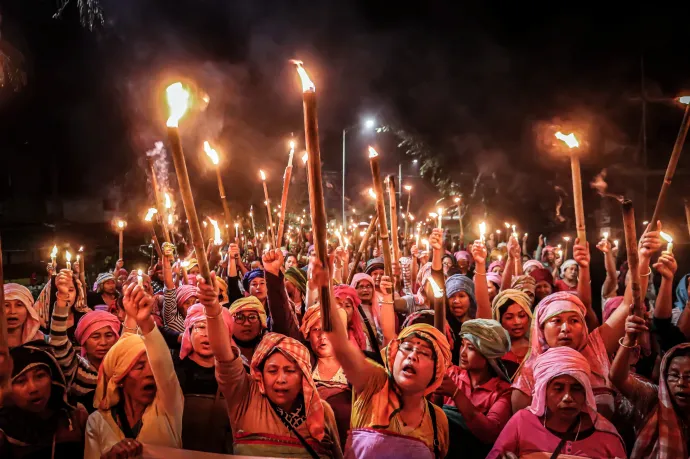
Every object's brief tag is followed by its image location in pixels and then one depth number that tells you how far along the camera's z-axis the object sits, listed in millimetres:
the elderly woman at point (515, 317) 4652
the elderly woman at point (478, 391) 3355
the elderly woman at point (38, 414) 3124
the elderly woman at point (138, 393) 3133
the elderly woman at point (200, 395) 3527
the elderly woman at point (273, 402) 3035
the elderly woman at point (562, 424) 2902
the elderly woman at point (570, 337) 3621
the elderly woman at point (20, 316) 4293
